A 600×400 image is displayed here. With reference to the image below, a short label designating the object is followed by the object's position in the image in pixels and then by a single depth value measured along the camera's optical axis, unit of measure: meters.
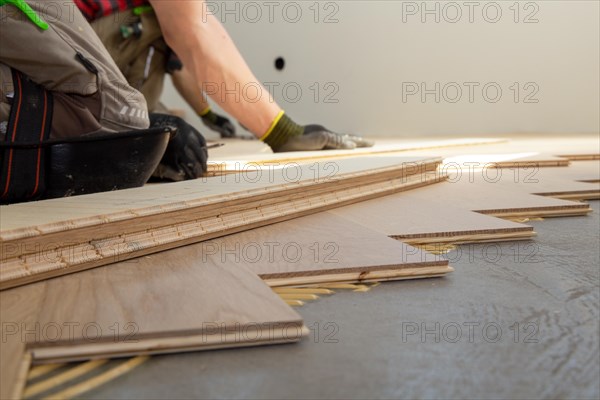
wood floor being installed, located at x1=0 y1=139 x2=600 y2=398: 0.64
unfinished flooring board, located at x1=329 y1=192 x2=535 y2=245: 1.07
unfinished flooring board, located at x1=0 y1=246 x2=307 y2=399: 0.61
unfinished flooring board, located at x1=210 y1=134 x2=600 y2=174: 2.09
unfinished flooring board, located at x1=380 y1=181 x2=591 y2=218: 1.28
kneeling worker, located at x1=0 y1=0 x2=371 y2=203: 1.14
